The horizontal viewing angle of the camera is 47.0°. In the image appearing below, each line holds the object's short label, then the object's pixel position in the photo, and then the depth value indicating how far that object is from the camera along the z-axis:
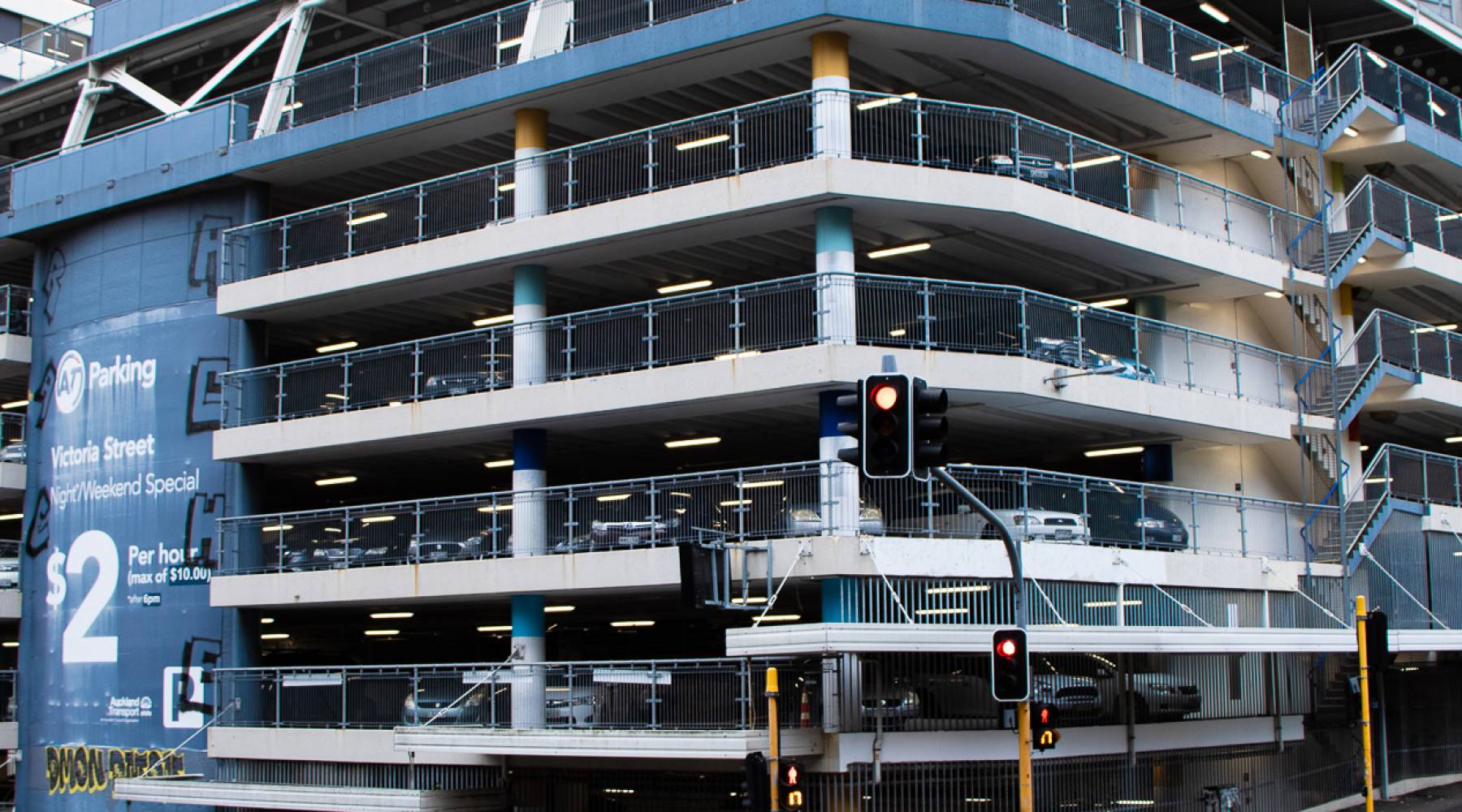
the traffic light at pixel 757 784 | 22.72
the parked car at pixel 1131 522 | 29.31
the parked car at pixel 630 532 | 28.58
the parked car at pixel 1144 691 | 28.44
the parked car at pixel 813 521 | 26.55
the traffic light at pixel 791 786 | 22.81
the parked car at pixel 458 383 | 31.95
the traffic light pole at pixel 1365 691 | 24.77
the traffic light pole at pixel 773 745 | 23.02
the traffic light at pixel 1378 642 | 25.48
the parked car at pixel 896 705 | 25.69
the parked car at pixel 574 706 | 26.81
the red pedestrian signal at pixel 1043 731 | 21.80
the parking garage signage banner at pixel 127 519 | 34.84
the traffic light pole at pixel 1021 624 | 18.77
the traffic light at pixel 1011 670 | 19.59
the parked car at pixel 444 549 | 31.08
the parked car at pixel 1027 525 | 27.61
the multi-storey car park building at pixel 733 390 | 27.20
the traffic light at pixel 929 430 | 16.19
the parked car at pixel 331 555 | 32.72
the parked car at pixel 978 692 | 26.25
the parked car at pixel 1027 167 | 29.16
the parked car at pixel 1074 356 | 29.09
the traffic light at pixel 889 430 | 15.89
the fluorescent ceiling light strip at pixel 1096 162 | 30.74
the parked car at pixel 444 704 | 29.31
